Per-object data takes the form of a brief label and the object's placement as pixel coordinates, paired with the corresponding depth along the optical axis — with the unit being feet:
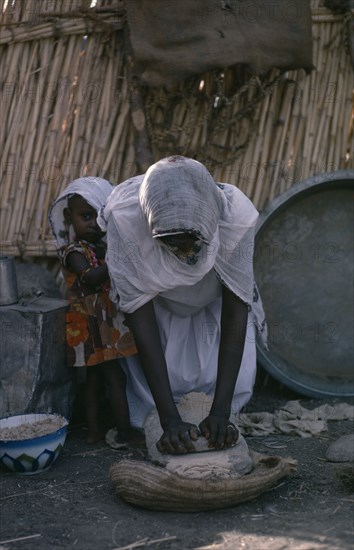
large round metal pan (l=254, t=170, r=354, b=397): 15.56
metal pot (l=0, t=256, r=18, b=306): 12.96
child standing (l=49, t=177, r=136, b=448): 12.88
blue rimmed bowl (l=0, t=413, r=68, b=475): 11.44
